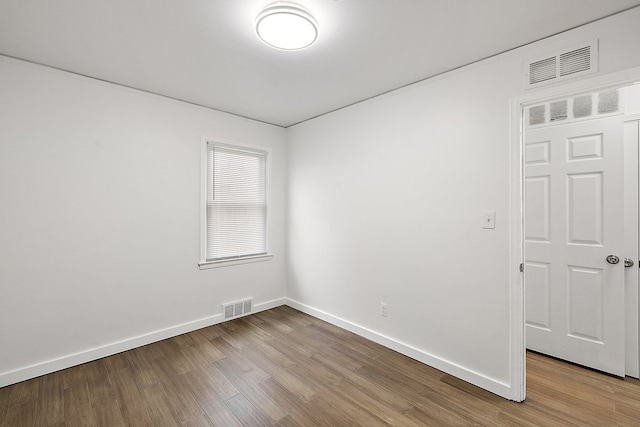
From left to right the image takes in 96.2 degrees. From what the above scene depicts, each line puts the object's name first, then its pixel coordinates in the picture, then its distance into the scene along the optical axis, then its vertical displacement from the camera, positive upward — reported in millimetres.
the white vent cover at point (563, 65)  1835 +1023
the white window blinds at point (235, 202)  3493 +166
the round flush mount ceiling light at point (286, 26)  1687 +1186
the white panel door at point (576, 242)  2436 -233
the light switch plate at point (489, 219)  2242 -23
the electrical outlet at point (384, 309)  2968 -975
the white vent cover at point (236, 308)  3550 -1192
